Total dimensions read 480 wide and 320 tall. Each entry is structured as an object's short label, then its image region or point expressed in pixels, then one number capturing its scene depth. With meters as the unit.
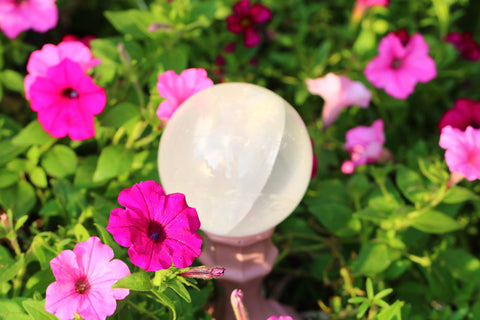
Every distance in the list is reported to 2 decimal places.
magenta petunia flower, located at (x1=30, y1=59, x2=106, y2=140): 0.89
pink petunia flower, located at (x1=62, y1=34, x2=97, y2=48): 1.02
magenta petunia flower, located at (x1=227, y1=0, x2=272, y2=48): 1.09
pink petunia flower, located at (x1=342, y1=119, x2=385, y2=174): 1.00
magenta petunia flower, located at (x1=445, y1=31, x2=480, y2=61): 1.12
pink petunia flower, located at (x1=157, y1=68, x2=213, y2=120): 0.88
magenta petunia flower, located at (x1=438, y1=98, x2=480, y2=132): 0.96
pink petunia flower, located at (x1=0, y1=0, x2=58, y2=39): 1.01
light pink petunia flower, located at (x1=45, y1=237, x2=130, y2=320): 0.79
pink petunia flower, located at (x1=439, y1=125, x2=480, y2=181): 0.87
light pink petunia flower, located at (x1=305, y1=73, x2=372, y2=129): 1.01
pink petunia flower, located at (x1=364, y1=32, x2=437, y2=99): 1.01
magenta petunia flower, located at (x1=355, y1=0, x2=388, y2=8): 1.12
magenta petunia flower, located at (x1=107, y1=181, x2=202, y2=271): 0.78
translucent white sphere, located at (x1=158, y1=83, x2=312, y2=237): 0.82
